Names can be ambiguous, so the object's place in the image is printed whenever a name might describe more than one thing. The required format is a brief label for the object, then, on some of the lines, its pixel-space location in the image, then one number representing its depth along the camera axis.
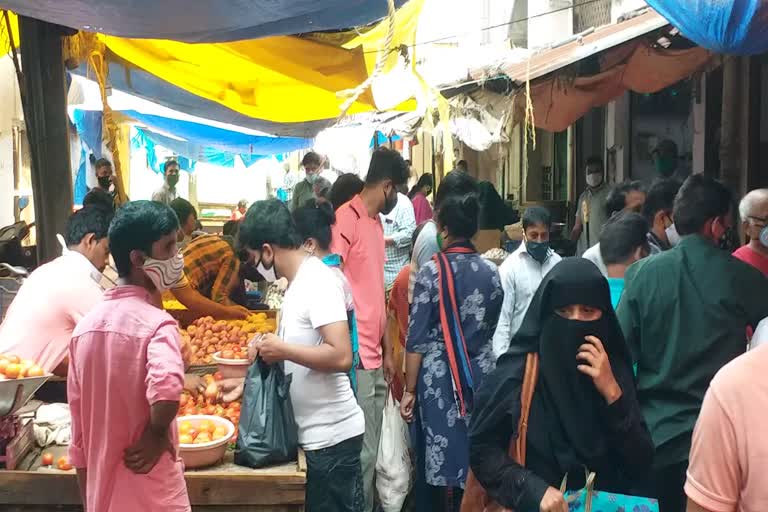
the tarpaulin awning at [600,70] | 6.62
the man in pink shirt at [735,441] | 1.71
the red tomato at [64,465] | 3.59
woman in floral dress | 4.65
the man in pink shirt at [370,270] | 5.27
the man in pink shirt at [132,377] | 2.70
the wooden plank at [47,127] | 5.10
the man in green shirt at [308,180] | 12.27
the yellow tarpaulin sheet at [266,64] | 6.90
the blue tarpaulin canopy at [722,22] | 3.53
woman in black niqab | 2.66
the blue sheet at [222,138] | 12.52
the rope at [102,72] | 5.73
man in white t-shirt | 3.50
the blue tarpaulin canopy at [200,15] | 4.09
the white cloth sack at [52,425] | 3.90
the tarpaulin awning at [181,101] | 7.36
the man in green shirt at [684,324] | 3.46
